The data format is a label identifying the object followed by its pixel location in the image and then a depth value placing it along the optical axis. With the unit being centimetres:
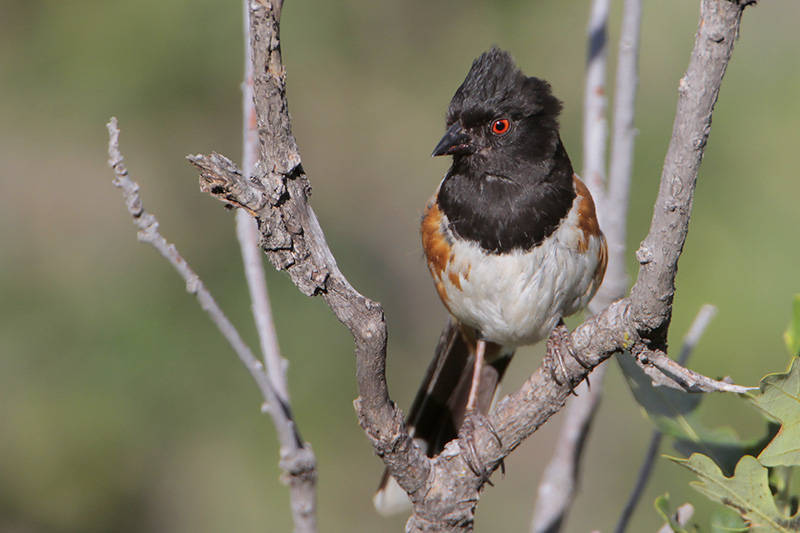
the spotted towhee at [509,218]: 406
